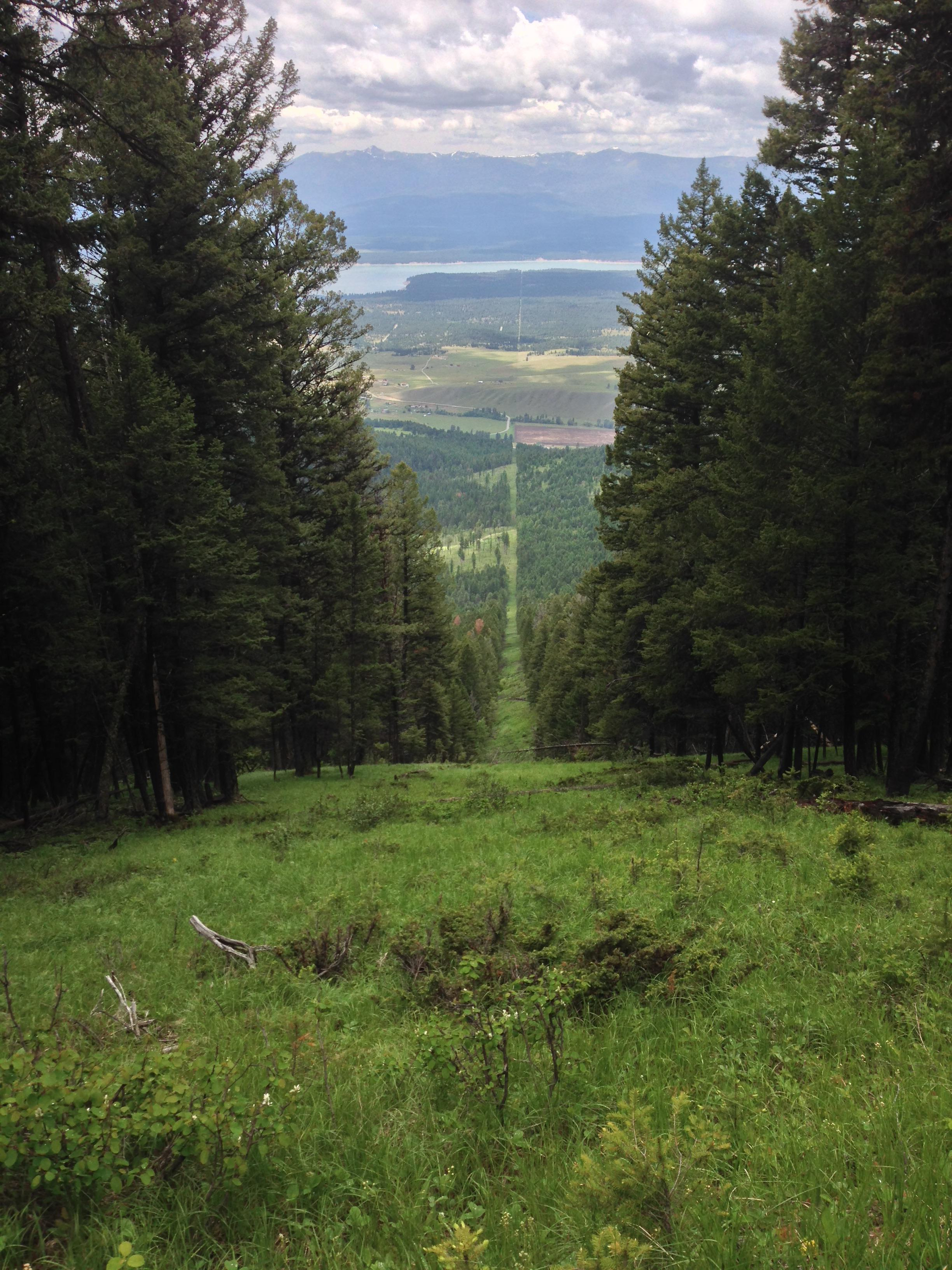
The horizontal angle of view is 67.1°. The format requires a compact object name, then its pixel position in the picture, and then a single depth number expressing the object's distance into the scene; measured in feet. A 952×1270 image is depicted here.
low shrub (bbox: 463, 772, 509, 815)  56.13
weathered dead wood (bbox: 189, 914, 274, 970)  25.02
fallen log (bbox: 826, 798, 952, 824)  38.55
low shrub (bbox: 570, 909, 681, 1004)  19.60
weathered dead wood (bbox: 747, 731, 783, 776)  61.41
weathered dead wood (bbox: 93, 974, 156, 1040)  18.10
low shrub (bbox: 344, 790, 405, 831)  55.11
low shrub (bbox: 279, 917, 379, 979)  23.81
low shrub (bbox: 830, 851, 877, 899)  25.04
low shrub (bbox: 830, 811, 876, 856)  31.01
